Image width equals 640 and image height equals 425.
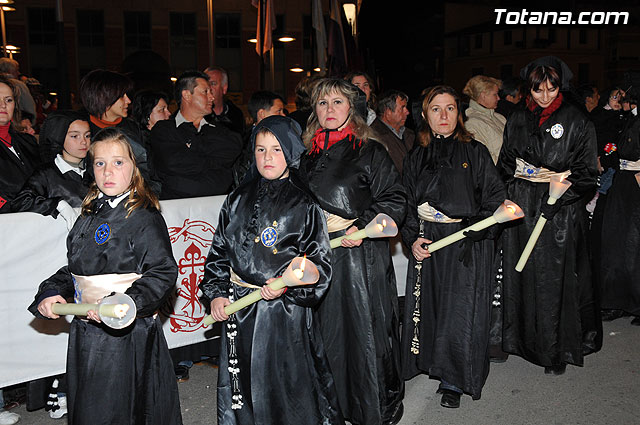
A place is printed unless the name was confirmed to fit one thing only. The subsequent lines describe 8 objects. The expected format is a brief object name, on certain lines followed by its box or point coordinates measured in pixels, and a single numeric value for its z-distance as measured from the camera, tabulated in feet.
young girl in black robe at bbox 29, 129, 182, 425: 10.80
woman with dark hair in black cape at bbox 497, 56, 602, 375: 17.28
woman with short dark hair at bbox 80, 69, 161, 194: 17.38
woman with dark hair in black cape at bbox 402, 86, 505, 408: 15.61
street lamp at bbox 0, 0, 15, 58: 55.45
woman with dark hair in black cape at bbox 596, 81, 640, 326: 22.03
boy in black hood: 11.21
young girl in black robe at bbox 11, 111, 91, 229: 14.46
